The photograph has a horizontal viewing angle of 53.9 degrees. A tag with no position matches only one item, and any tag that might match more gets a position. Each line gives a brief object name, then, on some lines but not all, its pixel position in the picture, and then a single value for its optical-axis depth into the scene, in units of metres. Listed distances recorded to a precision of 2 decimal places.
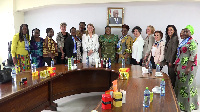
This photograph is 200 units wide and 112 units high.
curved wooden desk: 2.55
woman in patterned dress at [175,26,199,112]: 3.51
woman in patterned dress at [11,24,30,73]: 4.59
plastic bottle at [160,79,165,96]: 2.30
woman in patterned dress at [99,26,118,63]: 5.25
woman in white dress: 5.17
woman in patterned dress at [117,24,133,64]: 5.20
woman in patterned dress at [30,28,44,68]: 4.68
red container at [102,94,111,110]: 1.92
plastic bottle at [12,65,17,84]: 2.88
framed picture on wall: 5.91
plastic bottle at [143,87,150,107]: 1.96
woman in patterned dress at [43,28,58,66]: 4.76
